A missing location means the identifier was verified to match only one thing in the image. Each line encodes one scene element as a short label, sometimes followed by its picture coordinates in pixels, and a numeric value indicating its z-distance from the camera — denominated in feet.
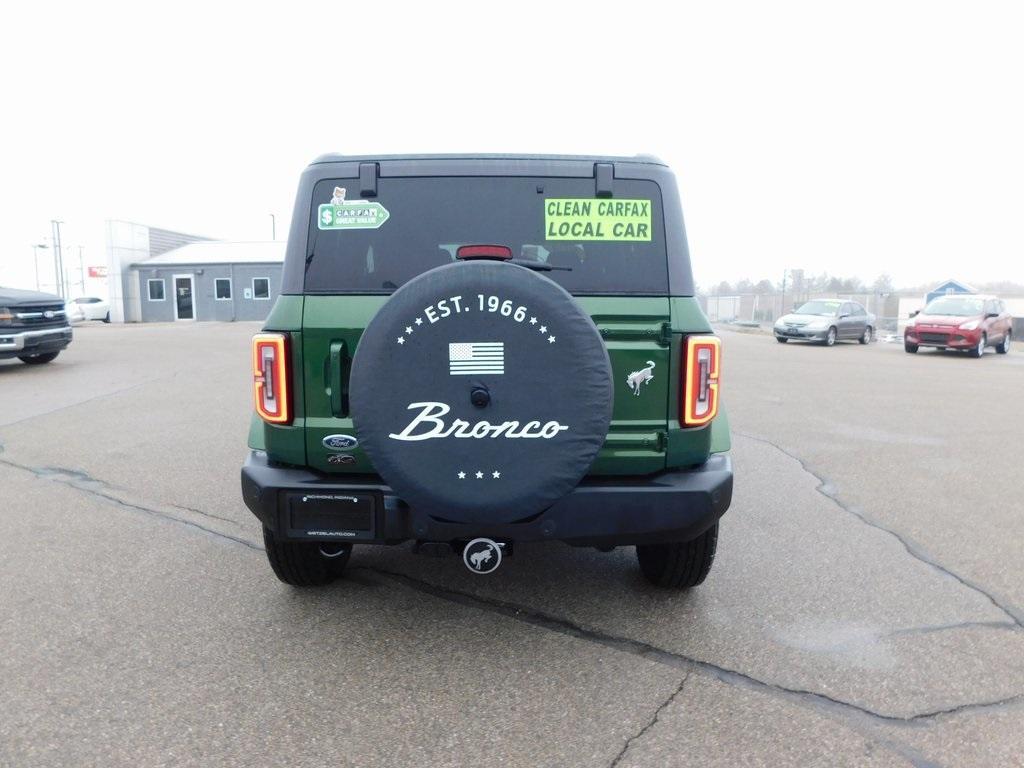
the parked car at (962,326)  67.41
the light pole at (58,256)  177.65
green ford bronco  9.30
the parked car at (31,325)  44.45
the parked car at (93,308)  133.80
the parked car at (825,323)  80.12
